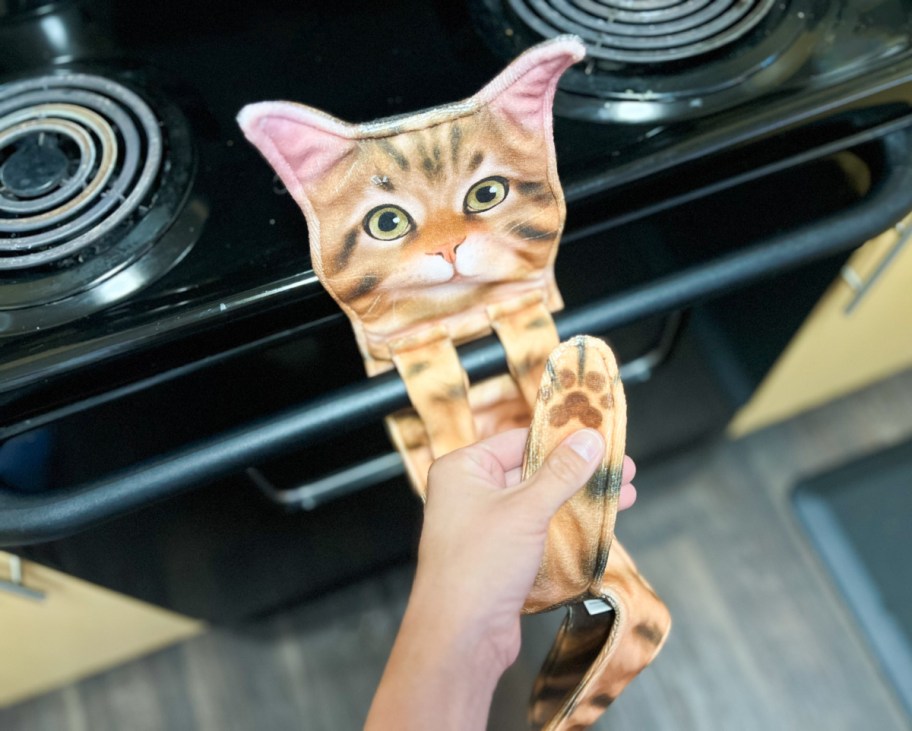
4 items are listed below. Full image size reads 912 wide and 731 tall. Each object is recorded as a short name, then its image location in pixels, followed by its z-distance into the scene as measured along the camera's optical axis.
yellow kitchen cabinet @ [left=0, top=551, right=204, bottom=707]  0.60
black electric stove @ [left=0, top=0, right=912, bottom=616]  0.41
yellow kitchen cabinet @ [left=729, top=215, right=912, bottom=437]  0.63
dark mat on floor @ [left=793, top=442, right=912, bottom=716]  0.97
